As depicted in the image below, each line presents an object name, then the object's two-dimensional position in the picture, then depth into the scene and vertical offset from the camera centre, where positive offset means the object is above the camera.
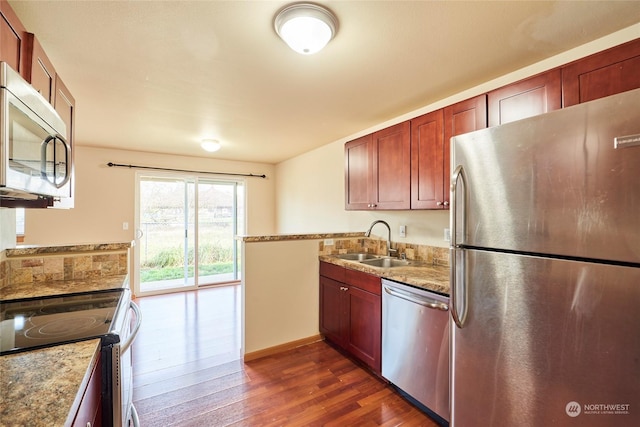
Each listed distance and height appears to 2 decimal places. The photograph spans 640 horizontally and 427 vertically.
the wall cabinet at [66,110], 1.69 +0.69
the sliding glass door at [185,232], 4.65 -0.28
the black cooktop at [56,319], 1.03 -0.45
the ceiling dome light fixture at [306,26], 1.41 +1.01
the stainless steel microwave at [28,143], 0.77 +0.26
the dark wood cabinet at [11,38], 1.09 +0.75
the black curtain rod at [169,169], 4.34 +0.80
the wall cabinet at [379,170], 2.40 +0.44
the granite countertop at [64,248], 1.74 -0.21
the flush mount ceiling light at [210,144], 3.73 +0.97
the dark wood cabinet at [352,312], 2.25 -0.87
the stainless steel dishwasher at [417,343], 1.72 -0.86
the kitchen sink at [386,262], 2.71 -0.46
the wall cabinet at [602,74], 1.30 +0.70
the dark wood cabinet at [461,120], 1.85 +0.66
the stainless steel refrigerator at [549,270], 0.96 -0.22
